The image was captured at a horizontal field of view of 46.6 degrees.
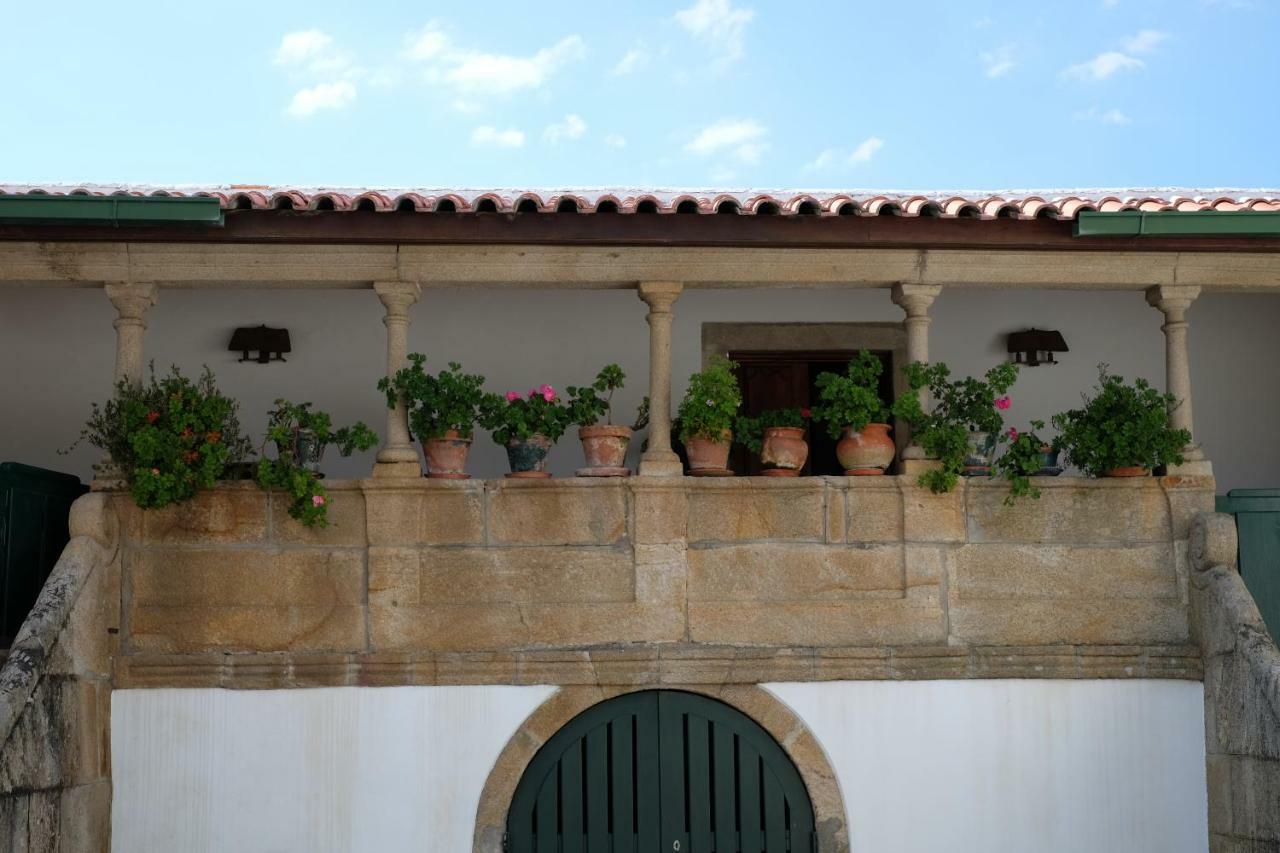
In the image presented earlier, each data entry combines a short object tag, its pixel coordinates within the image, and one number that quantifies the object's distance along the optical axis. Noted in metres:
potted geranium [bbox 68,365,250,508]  7.20
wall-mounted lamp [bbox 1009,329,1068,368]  8.98
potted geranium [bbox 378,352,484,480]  7.46
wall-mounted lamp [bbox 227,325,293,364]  8.82
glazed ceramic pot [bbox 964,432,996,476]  7.63
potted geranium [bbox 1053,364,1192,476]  7.48
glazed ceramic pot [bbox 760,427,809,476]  7.62
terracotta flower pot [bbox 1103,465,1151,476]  7.62
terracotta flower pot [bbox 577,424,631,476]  7.55
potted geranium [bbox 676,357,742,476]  7.48
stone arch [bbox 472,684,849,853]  7.27
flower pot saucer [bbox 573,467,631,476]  7.55
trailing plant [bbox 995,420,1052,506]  7.42
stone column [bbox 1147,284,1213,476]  7.69
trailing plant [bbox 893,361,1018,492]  7.43
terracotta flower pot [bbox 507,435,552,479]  7.54
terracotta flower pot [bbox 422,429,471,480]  7.52
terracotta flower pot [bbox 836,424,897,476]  7.56
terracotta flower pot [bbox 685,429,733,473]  7.57
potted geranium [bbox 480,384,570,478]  7.52
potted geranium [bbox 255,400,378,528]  7.27
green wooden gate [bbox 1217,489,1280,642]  7.64
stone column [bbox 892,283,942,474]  7.66
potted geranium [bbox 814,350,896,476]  7.51
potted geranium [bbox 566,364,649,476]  7.55
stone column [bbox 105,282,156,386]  7.55
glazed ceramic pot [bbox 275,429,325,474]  7.55
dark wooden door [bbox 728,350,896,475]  8.99
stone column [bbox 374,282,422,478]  7.52
